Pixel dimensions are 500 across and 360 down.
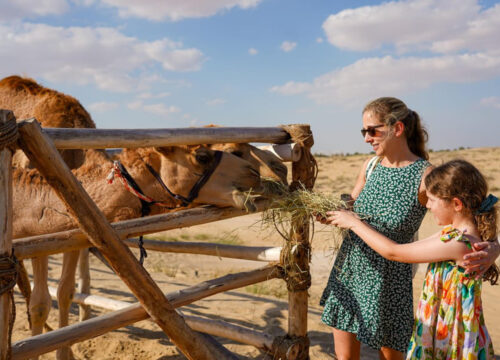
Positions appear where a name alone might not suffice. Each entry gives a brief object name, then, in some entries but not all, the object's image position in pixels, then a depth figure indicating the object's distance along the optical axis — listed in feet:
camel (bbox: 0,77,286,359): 10.25
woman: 8.42
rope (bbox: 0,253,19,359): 5.58
